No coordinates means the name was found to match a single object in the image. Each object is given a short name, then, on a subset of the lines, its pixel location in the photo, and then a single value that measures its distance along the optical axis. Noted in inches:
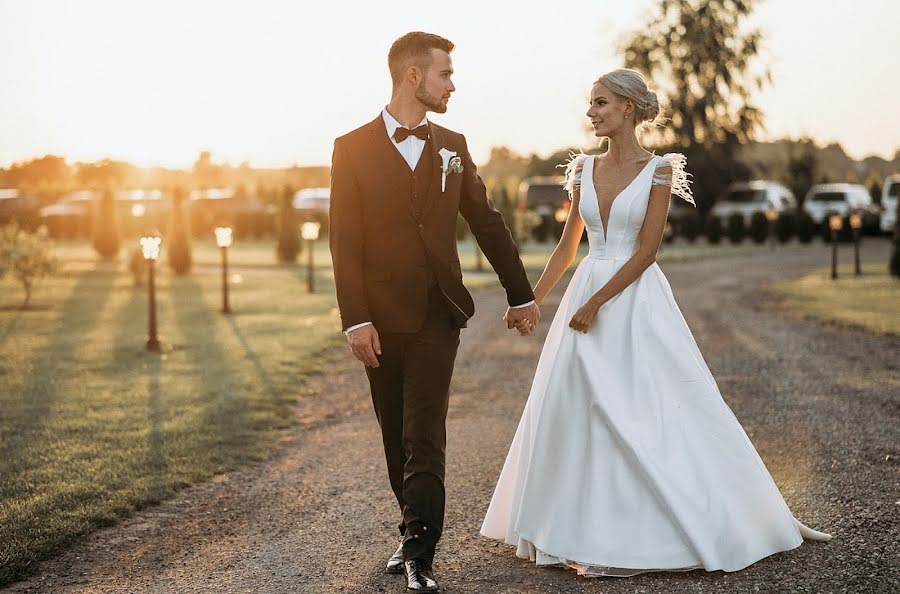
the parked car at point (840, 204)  1307.8
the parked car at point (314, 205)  1470.2
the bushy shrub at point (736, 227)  1295.5
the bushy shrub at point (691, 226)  1370.2
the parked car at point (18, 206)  1598.2
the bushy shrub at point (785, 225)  1258.0
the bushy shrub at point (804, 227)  1269.7
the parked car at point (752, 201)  1391.5
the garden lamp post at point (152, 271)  472.1
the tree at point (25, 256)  669.3
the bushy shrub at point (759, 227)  1279.5
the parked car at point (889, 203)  1278.1
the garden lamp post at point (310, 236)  759.9
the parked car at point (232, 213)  1520.7
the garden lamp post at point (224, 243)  620.5
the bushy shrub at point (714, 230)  1318.9
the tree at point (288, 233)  1045.2
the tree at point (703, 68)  1658.5
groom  163.2
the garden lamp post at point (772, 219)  1192.0
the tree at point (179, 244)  898.7
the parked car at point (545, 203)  1337.4
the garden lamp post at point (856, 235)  787.4
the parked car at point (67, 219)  1547.7
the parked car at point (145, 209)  1307.8
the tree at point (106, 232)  1075.9
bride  171.9
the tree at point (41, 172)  2006.8
